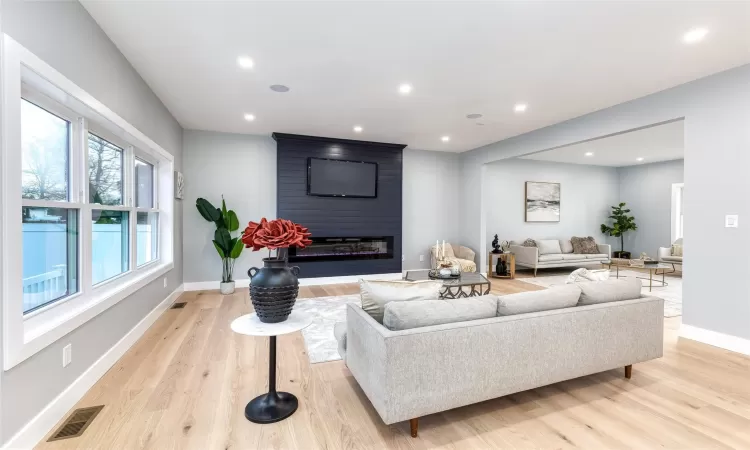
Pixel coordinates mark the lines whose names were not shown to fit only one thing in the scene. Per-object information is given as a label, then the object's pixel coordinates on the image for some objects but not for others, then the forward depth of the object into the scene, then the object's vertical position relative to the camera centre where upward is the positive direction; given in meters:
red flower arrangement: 1.88 -0.09
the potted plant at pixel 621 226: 8.43 -0.08
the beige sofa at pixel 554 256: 6.96 -0.73
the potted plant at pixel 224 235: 5.18 -0.23
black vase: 1.89 -0.40
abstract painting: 7.91 +0.50
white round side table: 1.87 -1.00
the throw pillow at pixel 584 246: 7.67 -0.54
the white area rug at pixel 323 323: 2.97 -1.16
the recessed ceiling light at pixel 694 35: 2.49 +1.44
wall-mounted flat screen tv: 5.86 +0.77
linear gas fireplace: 5.93 -0.53
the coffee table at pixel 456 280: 3.85 -0.71
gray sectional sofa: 1.76 -0.74
